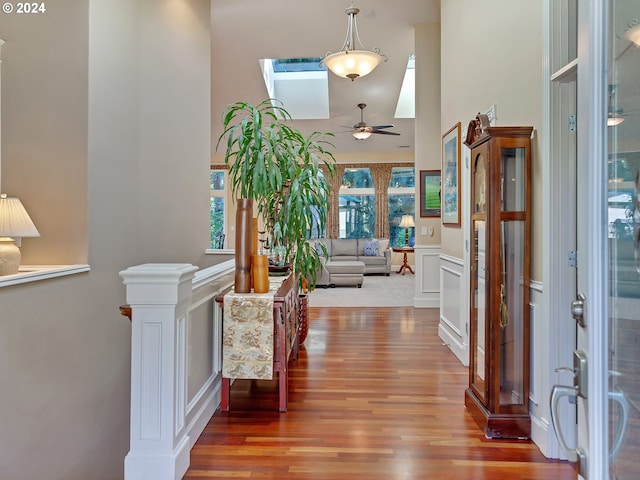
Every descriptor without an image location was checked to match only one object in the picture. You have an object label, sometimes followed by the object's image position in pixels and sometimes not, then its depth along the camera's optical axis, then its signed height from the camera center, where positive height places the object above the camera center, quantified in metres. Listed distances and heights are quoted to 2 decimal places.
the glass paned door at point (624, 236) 0.81 +0.02
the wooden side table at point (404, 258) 10.34 -0.39
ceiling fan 7.17 +2.04
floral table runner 2.41 -0.56
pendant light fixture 4.12 +1.90
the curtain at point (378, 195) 11.26 +1.36
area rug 6.25 -0.91
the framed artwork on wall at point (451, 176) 3.90 +0.70
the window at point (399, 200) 11.35 +1.23
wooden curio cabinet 2.23 -0.21
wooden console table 2.45 -0.62
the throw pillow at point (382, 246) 10.37 -0.07
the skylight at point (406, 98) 8.02 +3.13
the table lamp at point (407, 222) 10.80 +0.58
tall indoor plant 2.76 +0.44
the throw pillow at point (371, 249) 10.32 -0.15
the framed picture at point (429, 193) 6.05 +0.77
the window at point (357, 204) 11.41 +1.11
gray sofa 9.98 -0.25
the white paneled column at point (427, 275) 5.93 -0.48
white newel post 1.75 -0.57
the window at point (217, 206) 11.73 +1.07
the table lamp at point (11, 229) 2.56 +0.08
